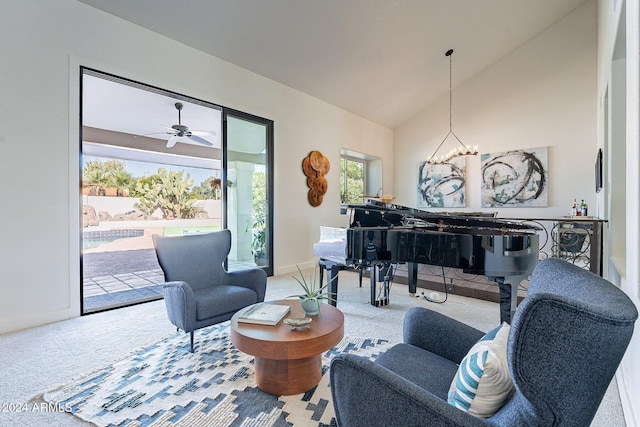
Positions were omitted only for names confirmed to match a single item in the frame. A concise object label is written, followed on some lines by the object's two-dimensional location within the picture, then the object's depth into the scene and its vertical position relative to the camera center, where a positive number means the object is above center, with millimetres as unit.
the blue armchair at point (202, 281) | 2275 -591
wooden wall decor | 5546 +749
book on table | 1911 -661
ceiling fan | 4800 +1326
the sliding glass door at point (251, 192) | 4676 +344
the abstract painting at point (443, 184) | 6832 +689
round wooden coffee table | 1655 -745
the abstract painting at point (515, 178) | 5918 +711
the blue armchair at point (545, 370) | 663 -363
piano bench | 3438 -623
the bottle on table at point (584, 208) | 5289 +93
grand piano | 2182 -230
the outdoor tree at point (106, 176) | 6672 +862
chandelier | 5363 +1151
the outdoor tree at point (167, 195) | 7164 +469
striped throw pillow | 878 -499
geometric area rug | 1576 -1045
